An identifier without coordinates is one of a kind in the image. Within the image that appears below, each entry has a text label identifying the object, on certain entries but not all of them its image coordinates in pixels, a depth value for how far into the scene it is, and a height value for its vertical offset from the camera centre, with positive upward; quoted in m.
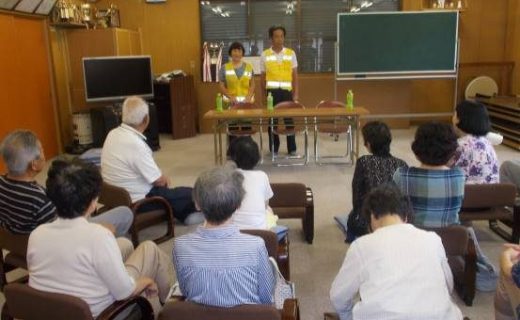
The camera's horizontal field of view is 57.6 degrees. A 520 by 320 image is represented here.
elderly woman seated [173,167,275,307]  1.61 -0.64
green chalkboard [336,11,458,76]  7.26 +0.31
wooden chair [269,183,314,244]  3.28 -0.93
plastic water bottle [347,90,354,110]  5.57 -0.42
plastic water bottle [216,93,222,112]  5.46 -0.40
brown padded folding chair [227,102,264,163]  5.73 -0.72
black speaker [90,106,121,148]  6.46 -0.67
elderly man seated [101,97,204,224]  3.27 -0.58
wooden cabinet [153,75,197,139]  7.40 -0.57
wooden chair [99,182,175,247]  3.10 -0.97
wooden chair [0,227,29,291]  2.44 -0.89
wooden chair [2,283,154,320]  1.58 -0.79
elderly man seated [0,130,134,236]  2.38 -0.58
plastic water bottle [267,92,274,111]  5.58 -0.42
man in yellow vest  6.03 -0.10
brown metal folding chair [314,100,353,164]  5.75 -0.75
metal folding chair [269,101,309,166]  5.74 -0.73
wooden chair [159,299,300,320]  1.54 -0.79
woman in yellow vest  6.00 -0.14
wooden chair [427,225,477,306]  2.20 -1.01
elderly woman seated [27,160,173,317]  1.71 -0.64
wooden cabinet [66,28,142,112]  6.78 +0.34
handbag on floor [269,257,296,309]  1.94 -0.93
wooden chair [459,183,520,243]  2.93 -0.90
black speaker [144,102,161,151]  6.76 -0.86
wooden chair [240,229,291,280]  2.12 -0.82
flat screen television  6.45 -0.08
